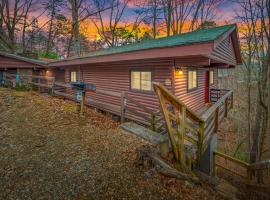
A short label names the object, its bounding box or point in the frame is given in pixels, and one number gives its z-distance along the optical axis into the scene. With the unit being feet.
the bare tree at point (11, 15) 83.82
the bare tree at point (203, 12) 83.46
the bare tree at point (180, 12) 82.62
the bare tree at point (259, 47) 30.32
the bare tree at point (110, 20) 93.30
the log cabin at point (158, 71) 23.93
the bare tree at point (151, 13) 84.99
